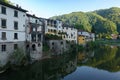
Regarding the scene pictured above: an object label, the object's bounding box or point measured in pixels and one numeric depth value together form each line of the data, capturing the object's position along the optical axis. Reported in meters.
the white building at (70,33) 31.73
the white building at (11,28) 15.88
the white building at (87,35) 41.71
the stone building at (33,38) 19.68
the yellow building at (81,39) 36.91
